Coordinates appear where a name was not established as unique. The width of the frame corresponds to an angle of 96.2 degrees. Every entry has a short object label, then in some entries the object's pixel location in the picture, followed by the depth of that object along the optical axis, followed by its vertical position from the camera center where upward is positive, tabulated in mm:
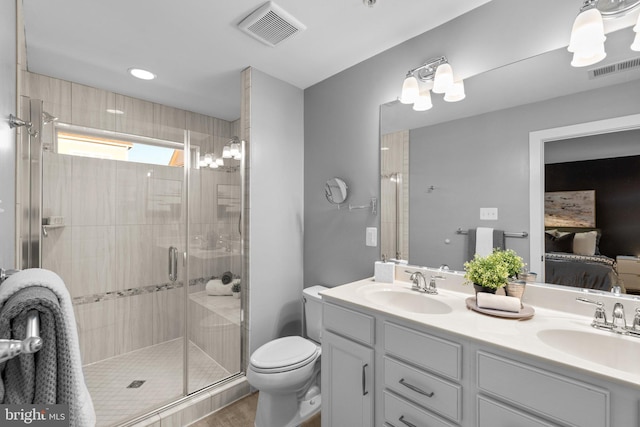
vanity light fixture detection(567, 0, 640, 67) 1131 +755
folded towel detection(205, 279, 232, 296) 2195 -572
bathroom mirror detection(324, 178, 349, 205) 2129 +173
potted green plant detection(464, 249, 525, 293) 1317 -262
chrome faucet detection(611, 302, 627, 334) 1064 -399
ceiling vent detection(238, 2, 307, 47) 1546 +1087
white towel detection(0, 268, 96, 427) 561 -231
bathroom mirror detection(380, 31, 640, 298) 1256 +384
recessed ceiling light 2166 +1080
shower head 1644 +556
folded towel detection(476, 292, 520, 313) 1224 -382
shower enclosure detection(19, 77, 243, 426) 1954 -292
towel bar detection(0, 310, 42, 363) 428 -208
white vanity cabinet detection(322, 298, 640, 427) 834 -605
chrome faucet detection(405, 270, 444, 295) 1600 -406
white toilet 1646 -974
